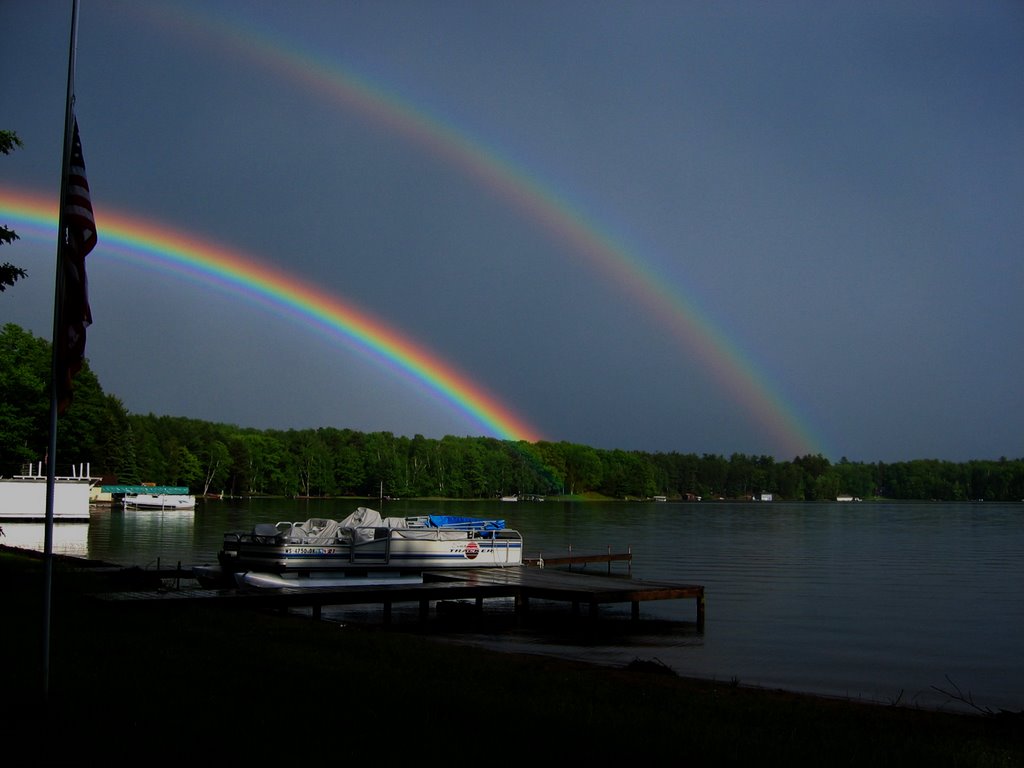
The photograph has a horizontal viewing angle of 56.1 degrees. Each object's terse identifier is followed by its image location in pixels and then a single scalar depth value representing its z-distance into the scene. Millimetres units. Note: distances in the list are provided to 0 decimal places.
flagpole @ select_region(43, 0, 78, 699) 9289
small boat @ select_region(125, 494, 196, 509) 122812
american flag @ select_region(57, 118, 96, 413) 9734
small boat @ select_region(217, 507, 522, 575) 34625
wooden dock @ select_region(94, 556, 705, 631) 24797
